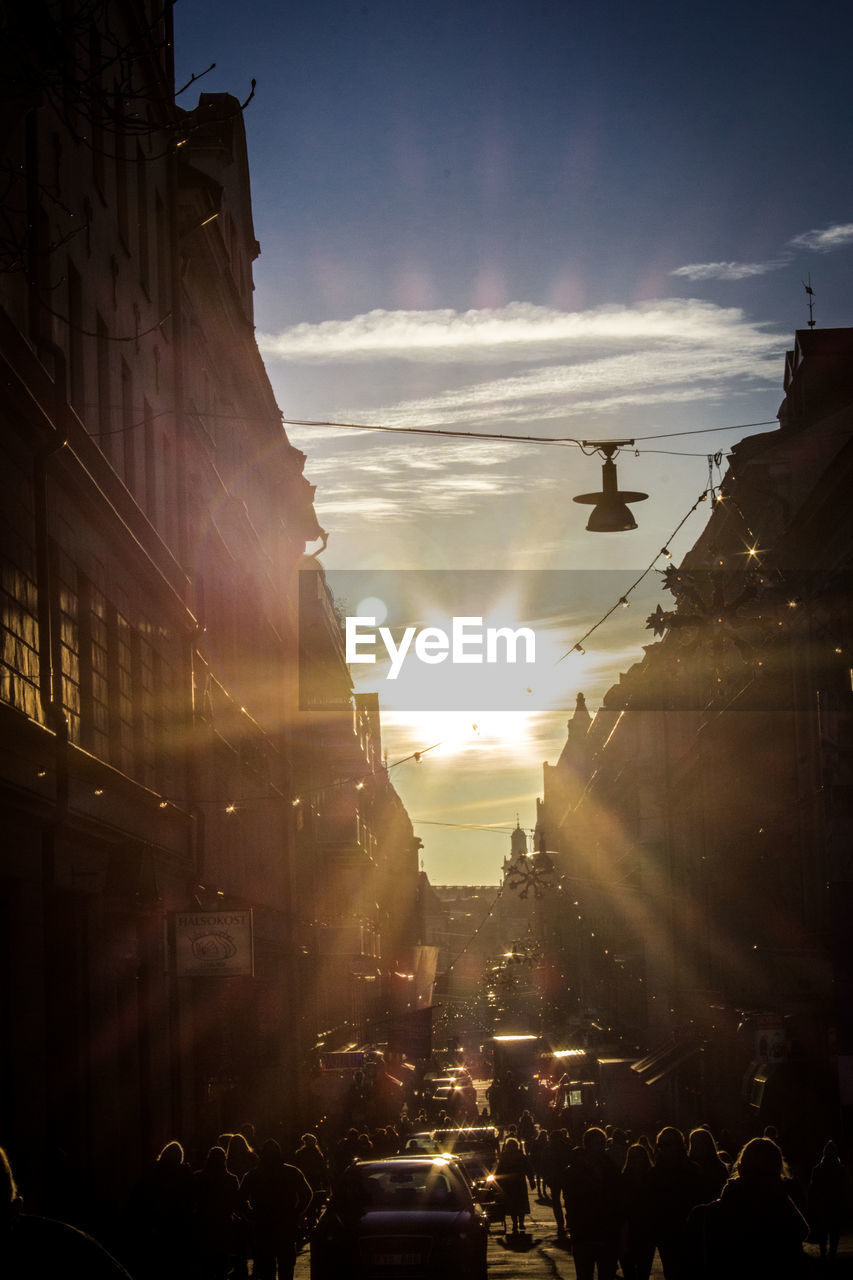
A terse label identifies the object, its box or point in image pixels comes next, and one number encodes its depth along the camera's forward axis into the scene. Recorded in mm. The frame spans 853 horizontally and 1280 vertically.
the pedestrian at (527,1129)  41969
